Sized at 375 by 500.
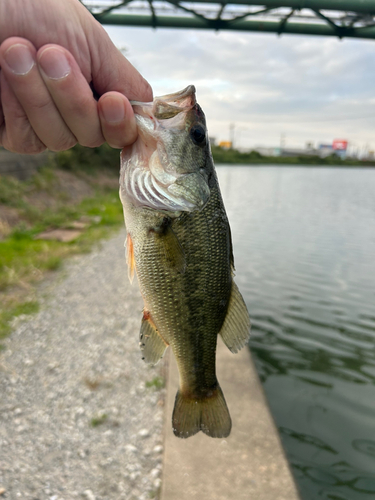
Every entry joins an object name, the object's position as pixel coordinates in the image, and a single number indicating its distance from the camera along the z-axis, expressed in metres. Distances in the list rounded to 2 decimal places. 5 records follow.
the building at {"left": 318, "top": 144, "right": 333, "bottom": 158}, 110.25
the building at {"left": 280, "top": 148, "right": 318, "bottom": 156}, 111.62
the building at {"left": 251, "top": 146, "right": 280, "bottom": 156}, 104.00
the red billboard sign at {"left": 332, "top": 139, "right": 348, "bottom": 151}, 148.30
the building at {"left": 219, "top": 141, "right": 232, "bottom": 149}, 104.51
